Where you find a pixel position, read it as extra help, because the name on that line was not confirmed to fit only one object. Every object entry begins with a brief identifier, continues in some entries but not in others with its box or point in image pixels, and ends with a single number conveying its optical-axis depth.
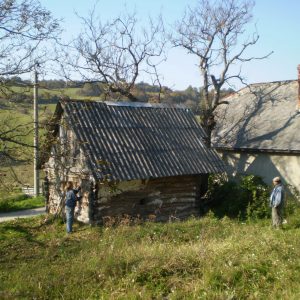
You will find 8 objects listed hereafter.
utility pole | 10.07
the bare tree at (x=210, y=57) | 20.89
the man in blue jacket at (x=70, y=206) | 12.91
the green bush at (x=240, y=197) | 14.98
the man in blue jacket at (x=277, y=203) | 11.90
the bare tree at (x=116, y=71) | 21.79
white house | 17.08
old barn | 13.28
